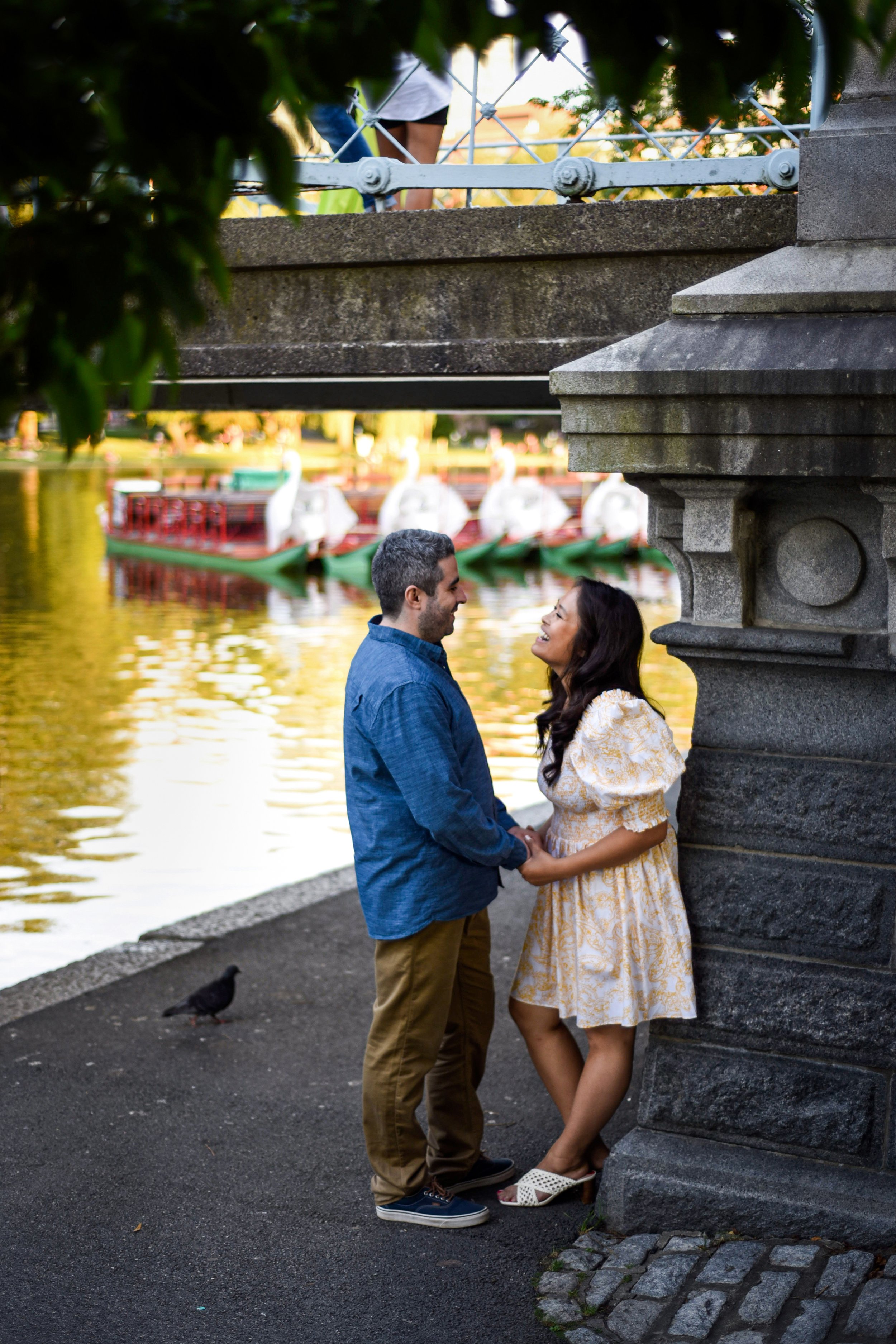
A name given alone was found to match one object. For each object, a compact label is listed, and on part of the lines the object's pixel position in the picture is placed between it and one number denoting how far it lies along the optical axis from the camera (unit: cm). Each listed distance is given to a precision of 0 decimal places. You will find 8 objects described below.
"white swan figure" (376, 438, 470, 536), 2981
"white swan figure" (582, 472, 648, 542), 3048
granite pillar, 361
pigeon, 554
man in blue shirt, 370
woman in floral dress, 383
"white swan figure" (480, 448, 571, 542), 3084
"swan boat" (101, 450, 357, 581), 2859
